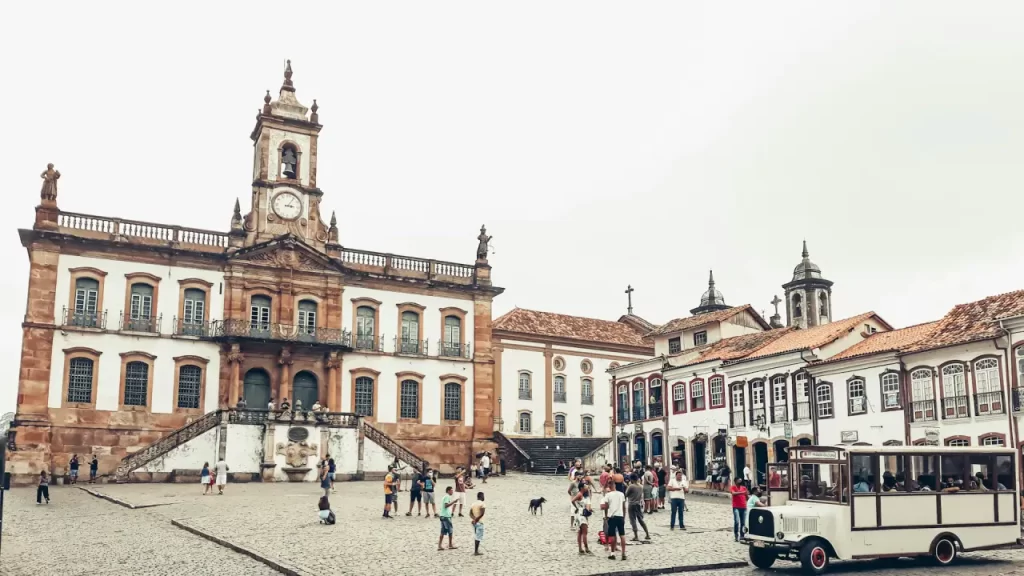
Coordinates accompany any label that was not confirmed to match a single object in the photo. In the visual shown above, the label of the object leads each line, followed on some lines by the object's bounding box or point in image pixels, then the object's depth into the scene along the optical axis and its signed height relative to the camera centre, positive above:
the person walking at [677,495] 22.45 -0.85
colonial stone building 40.78 +5.88
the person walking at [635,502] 20.11 -0.89
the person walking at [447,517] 18.84 -1.09
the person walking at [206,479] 32.08 -0.62
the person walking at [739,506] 20.45 -1.00
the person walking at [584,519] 18.25 -1.12
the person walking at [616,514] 17.88 -1.00
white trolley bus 17.09 -0.88
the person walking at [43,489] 29.12 -0.81
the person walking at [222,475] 31.92 -0.50
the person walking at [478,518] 18.09 -1.07
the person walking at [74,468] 38.69 -0.29
